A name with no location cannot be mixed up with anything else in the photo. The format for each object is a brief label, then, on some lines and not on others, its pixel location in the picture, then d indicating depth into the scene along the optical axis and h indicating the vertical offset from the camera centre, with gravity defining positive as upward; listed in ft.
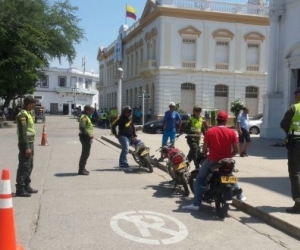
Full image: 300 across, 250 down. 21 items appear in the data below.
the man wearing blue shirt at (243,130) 33.66 -1.88
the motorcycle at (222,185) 15.59 -3.76
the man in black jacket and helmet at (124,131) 27.05 -1.74
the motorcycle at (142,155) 26.15 -3.70
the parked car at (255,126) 66.70 -2.77
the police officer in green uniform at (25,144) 18.34 -2.09
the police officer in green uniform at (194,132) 24.83 -1.60
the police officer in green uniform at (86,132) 24.53 -1.71
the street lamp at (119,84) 60.19 +5.31
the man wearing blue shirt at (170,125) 28.82 -1.22
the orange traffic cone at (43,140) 45.66 -4.56
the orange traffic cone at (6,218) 10.76 -3.90
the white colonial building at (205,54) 94.11 +18.60
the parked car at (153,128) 68.05 -3.61
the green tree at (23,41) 73.91 +17.37
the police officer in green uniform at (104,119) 90.85 -2.37
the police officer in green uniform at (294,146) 15.44 -1.66
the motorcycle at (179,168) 19.19 -3.56
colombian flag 120.90 +39.34
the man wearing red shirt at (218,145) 16.12 -1.71
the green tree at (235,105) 86.82 +2.21
